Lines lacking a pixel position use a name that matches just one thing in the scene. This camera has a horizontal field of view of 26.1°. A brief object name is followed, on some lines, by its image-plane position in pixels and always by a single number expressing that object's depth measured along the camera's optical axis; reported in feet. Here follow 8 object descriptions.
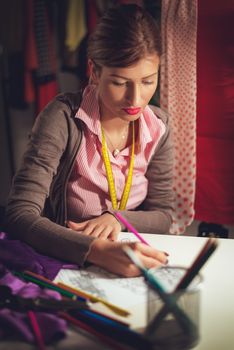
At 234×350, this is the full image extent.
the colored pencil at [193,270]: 2.44
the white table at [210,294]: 2.60
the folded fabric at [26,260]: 3.28
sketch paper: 3.06
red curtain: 6.07
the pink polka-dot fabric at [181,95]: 6.23
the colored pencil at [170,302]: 2.42
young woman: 3.96
